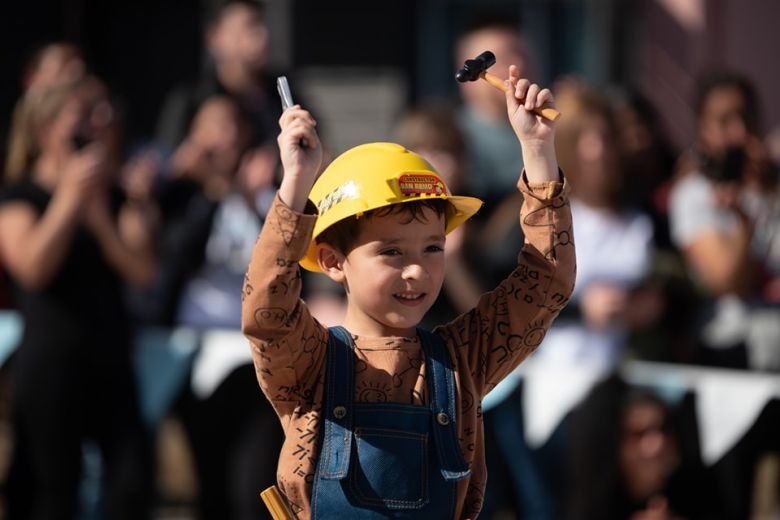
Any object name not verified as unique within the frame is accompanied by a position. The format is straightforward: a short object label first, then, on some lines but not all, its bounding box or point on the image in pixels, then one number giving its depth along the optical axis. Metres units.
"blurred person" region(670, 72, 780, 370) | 12.21
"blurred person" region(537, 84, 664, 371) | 12.24
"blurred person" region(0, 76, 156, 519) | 11.52
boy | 6.22
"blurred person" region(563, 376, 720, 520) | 11.68
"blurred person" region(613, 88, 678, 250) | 13.29
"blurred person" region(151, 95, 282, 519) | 12.80
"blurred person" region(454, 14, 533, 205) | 13.16
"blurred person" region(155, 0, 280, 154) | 14.75
